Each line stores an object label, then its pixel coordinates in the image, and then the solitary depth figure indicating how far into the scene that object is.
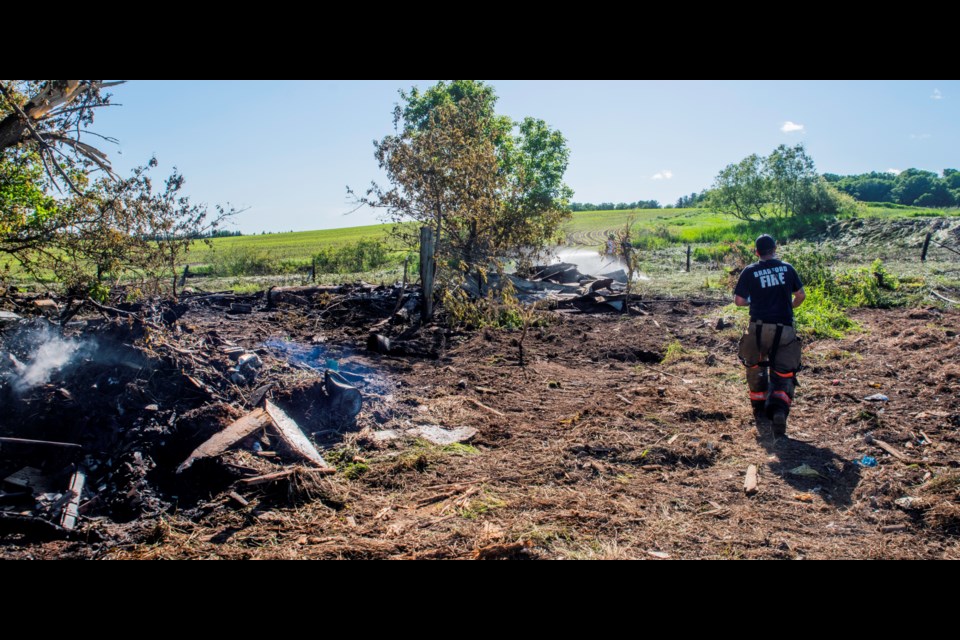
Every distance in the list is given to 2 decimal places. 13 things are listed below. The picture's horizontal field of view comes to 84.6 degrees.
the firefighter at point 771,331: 5.42
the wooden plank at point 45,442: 4.43
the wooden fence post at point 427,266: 11.25
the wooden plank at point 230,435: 4.50
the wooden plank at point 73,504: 3.85
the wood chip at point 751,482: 4.26
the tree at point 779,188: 36.62
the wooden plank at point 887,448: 4.71
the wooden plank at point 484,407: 6.45
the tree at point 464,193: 12.19
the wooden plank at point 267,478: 4.34
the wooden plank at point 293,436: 4.89
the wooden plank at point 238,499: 4.14
